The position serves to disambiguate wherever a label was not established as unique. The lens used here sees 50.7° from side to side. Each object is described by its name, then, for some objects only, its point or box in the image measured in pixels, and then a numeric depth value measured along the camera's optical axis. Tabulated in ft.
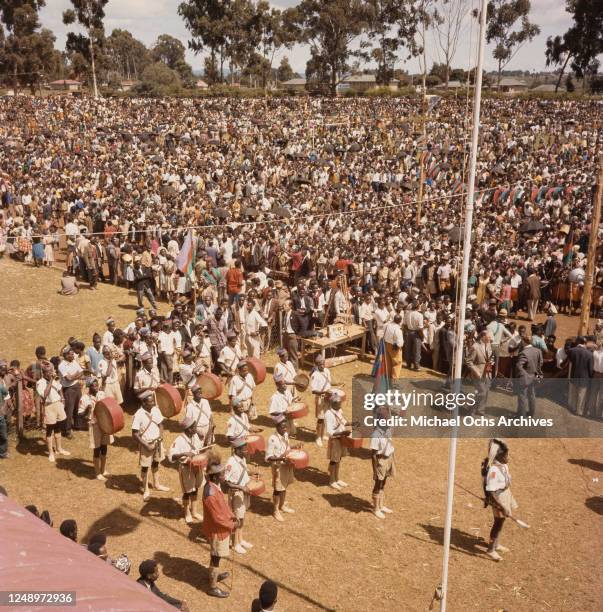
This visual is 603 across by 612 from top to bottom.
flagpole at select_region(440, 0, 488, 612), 19.72
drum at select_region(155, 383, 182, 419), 35.09
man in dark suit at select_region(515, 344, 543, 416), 38.91
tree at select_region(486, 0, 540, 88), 195.52
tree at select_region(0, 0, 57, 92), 185.06
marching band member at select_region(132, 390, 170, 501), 30.07
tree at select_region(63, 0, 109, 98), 193.98
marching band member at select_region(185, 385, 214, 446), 30.96
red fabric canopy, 11.49
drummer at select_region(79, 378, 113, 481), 31.86
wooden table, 46.93
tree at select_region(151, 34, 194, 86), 418.72
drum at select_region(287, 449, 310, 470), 29.55
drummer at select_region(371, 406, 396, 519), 29.48
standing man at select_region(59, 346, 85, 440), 35.22
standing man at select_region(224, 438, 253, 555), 26.40
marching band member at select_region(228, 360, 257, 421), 35.37
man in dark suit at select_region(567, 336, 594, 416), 40.42
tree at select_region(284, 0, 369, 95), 201.87
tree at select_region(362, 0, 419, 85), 189.06
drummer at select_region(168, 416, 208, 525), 28.25
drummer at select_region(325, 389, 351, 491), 31.81
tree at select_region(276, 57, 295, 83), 327.88
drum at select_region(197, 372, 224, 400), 37.81
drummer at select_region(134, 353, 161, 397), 35.45
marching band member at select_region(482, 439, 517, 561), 26.87
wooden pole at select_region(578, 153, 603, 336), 44.86
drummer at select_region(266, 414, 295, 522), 29.35
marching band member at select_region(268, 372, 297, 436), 33.68
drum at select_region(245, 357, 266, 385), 39.96
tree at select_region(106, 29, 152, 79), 359.68
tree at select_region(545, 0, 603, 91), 184.55
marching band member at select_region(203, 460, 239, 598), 24.41
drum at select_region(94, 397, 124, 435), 30.86
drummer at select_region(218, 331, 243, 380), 40.78
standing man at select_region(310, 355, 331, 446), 37.22
